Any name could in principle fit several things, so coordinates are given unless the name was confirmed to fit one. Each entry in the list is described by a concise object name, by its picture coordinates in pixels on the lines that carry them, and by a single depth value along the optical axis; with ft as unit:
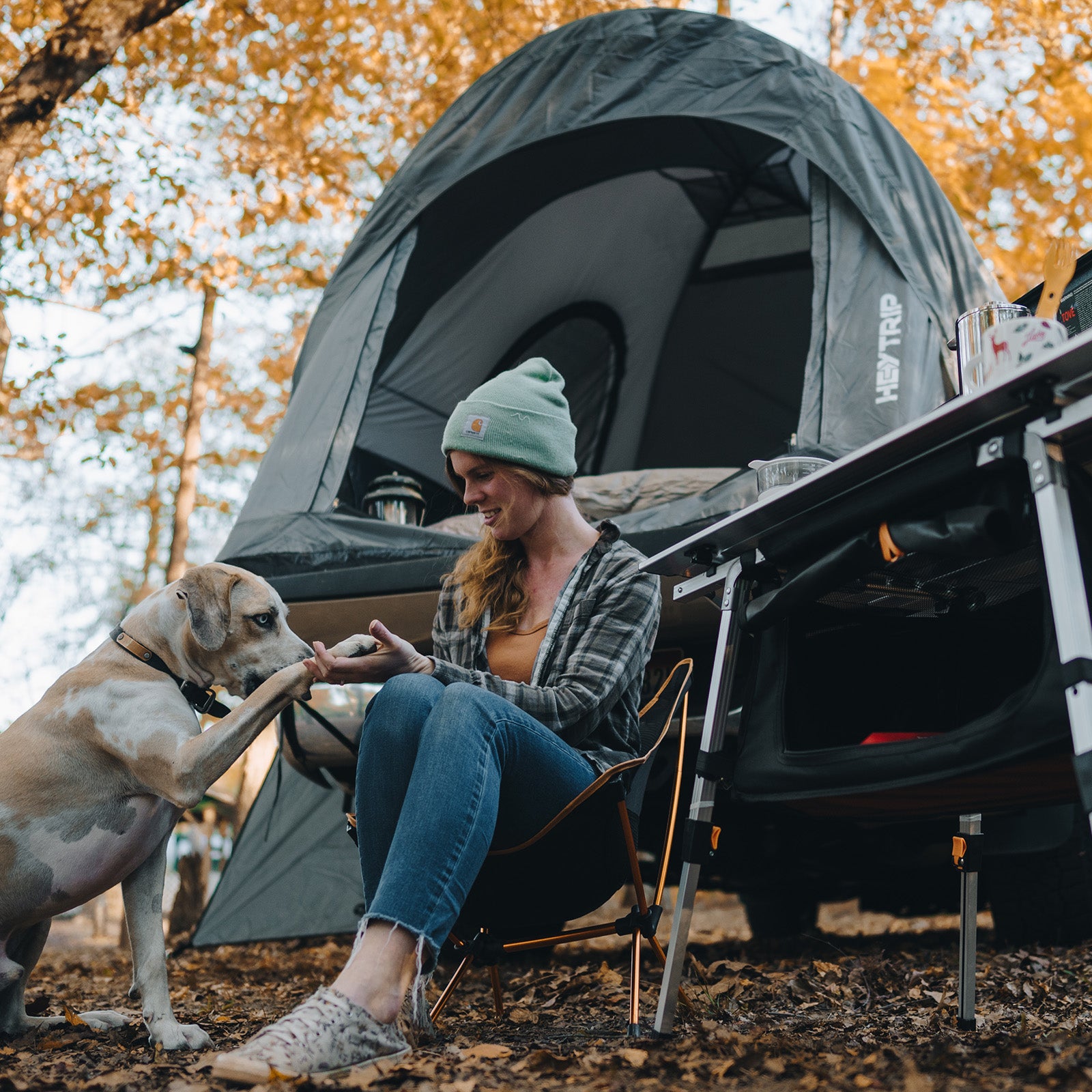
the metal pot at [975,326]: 5.82
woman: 5.08
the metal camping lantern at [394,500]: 13.29
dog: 7.14
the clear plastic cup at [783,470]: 6.79
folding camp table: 4.20
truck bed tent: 11.58
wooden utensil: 5.22
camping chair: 6.42
